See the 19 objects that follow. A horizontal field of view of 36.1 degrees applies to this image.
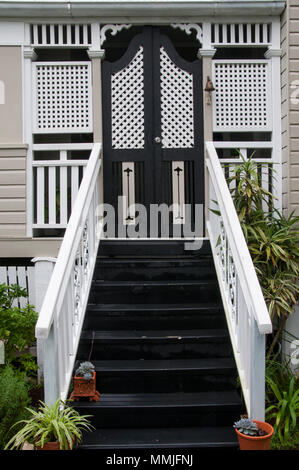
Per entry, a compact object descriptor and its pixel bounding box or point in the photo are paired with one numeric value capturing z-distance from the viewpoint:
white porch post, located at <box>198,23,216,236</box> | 5.22
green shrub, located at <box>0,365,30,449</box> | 3.36
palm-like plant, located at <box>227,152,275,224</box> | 4.67
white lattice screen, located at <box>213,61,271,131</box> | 5.27
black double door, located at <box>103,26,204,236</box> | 5.33
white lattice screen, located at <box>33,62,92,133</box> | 5.27
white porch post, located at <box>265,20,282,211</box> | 5.22
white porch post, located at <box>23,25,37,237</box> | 5.22
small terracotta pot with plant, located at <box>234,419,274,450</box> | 2.87
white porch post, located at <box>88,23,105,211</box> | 5.23
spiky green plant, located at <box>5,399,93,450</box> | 2.80
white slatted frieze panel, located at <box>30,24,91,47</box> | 5.21
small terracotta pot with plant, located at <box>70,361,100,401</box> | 3.42
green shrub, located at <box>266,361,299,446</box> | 3.55
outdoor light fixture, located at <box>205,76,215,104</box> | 5.13
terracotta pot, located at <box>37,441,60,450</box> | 2.82
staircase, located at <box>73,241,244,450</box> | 3.36
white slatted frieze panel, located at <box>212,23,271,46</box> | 5.25
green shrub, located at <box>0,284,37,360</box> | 4.21
